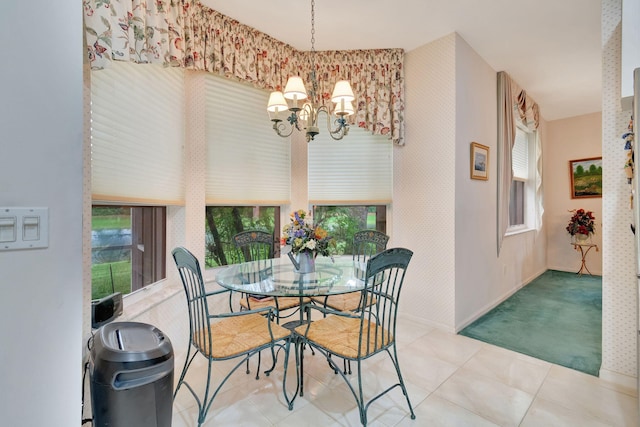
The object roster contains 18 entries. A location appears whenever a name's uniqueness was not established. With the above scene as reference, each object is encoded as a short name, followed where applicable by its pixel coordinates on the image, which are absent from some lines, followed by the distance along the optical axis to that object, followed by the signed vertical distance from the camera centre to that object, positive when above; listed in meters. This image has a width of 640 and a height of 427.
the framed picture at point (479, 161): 3.16 +0.56
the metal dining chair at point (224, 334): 1.61 -0.74
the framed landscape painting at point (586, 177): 5.21 +0.62
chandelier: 1.97 +0.78
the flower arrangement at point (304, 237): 2.12 -0.17
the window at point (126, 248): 1.87 -0.24
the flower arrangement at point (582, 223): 5.14 -0.18
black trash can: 1.10 -0.63
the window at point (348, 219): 3.50 -0.07
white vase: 5.20 -0.43
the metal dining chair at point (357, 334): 1.60 -0.74
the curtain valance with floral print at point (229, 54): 1.61 +1.31
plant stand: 5.30 -0.71
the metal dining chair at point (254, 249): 2.55 -0.34
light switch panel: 0.88 -0.04
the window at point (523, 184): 4.87 +0.49
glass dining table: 1.81 -0.45
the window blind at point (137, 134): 1.72 +0.54
